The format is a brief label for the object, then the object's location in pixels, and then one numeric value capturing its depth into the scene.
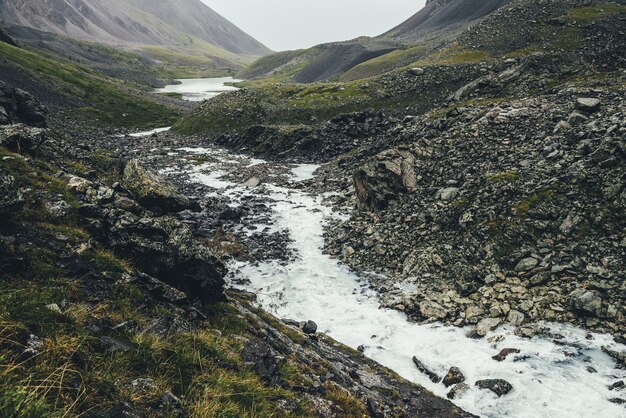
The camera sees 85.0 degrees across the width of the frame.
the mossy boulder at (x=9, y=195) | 9.26
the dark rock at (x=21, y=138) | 14.23
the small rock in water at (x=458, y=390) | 12.73
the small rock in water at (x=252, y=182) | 39.55
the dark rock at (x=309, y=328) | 15.30
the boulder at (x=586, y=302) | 14.83
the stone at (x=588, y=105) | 26.27
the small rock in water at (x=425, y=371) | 13.70
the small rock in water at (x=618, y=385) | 12.07
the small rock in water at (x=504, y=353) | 14.12
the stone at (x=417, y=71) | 69.45
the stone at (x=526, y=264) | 17.61
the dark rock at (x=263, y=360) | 8.89
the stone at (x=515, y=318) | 15.54
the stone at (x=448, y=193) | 24.66
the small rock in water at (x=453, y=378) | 13.34
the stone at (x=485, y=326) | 15.57
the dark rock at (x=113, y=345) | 6.96
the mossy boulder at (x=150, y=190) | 20.73
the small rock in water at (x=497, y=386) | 12.59
